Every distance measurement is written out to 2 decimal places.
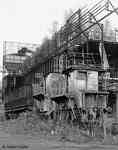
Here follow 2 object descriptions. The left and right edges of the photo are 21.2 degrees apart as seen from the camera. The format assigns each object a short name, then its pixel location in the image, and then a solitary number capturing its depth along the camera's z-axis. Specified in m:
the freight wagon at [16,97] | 41.81
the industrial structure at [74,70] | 29.19
